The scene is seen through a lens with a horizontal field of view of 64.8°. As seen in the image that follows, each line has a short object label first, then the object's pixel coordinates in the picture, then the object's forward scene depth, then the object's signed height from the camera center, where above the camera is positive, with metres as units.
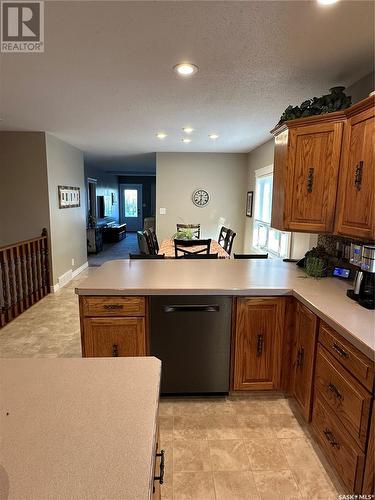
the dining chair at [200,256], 3.25 -0.57
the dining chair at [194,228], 5.45 -0.44
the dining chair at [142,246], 5.71 -0.84
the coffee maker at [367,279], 1.70 -0.43
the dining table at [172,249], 4.07 -0.68
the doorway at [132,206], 12.89 -0.11
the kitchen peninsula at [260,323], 1.66 -0.79
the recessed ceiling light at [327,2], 1.42 +0.98
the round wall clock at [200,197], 6.35 +0.16
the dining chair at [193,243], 3.99 -0.53
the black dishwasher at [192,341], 2.08 -0.98
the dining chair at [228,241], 4.67 -0.59
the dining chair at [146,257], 3.09 -0.55
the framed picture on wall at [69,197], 5.00 +0.11
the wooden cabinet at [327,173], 1.82 +0.24
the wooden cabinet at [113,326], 2.05 -0.86
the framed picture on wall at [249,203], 5.88 +0.04
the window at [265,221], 4.49 -0.28
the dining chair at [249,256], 3.45 -0.59
